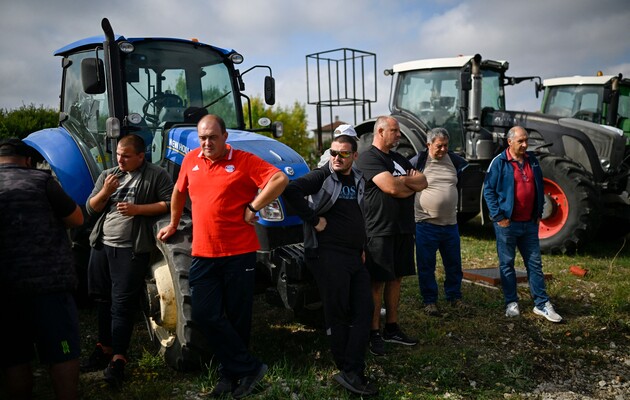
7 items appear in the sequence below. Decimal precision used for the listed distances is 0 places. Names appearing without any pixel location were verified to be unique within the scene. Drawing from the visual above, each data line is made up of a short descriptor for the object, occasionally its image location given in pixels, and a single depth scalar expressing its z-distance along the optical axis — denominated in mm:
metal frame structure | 11750
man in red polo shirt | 3480
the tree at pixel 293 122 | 34562
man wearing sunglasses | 3666
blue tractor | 3809
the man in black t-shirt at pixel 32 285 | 3047
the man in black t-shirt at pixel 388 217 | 4332
